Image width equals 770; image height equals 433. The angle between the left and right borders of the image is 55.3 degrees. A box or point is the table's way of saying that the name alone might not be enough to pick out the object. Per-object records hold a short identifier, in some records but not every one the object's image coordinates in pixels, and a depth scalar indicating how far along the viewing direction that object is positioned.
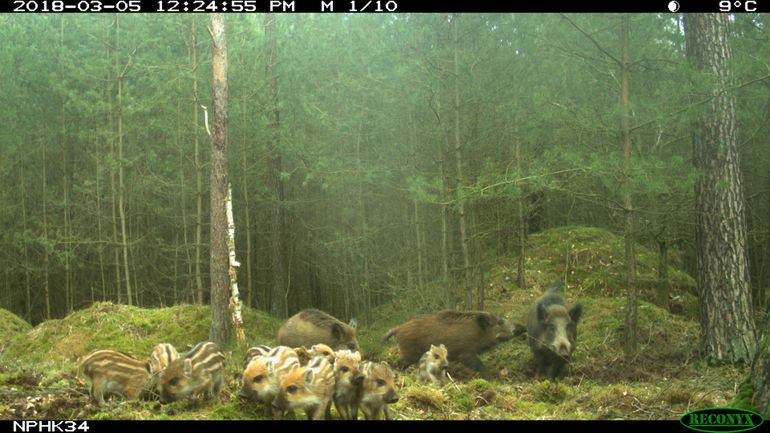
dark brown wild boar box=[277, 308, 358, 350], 11.34
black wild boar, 9.72
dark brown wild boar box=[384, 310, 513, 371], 10.77
